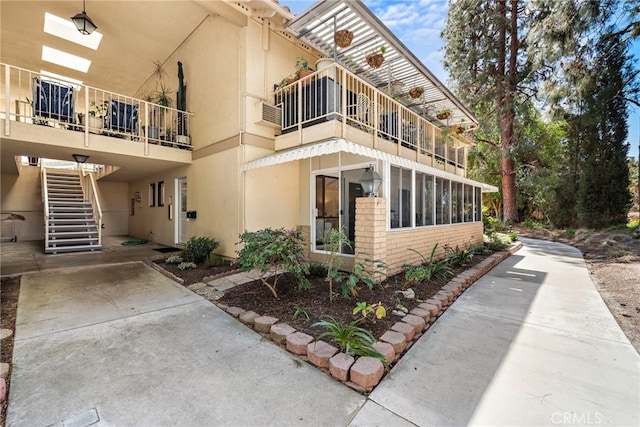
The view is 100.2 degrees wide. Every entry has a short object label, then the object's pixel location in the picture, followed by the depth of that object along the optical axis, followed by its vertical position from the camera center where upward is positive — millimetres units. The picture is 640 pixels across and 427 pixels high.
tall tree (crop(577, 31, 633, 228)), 13364 +3015
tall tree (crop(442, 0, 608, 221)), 15703 +9517
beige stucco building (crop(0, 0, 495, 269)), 6707 +2638
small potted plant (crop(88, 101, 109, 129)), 7874 +2792
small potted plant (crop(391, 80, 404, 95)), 9148 +4371
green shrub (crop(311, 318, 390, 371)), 3025 -1538
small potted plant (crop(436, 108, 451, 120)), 10270 +3866
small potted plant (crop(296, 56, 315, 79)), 7423 +4102
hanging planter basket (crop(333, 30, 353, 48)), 6478 +4321
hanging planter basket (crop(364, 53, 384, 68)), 7359 +4310
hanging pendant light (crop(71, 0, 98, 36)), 7539 +5464
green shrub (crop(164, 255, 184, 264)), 7617 -1309
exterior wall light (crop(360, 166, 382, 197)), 5586 +668
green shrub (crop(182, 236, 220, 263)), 7688 -1017
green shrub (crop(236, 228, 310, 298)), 4547 -668
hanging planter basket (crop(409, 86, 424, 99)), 9055 +4151
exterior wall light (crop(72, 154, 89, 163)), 8188 +1779
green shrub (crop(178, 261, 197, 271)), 7020 -1359
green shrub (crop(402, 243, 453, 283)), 5711 -1326
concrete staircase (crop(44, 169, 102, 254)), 9550 -246
